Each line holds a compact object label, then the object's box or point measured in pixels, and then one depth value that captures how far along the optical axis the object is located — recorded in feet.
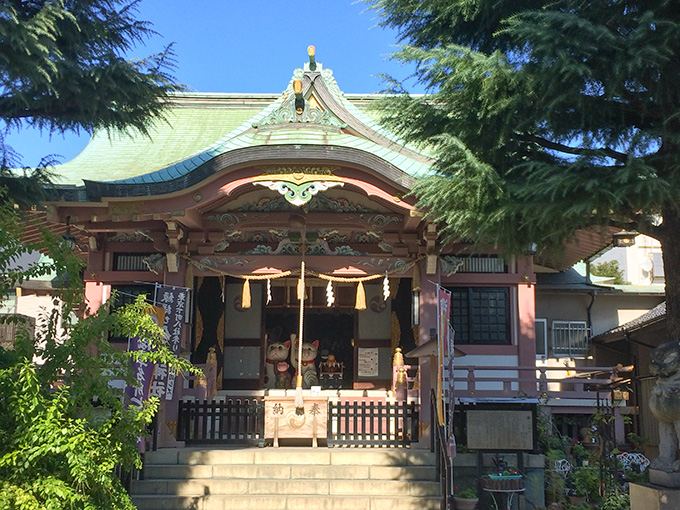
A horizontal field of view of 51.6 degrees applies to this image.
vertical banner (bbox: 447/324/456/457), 30.55
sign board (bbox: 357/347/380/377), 50.19
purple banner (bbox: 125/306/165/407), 34.88
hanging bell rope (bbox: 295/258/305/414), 37.96
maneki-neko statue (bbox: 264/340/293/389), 50.98
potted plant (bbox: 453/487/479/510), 30.63
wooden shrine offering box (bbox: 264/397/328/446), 38.01
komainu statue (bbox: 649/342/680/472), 24.23
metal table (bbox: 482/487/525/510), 30.60
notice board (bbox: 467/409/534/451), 33.01
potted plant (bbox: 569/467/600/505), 34.91
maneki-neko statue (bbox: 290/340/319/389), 50.80
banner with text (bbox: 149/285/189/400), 37.58
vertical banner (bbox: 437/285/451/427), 32.55
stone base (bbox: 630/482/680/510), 23.86
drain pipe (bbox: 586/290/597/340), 56.80
